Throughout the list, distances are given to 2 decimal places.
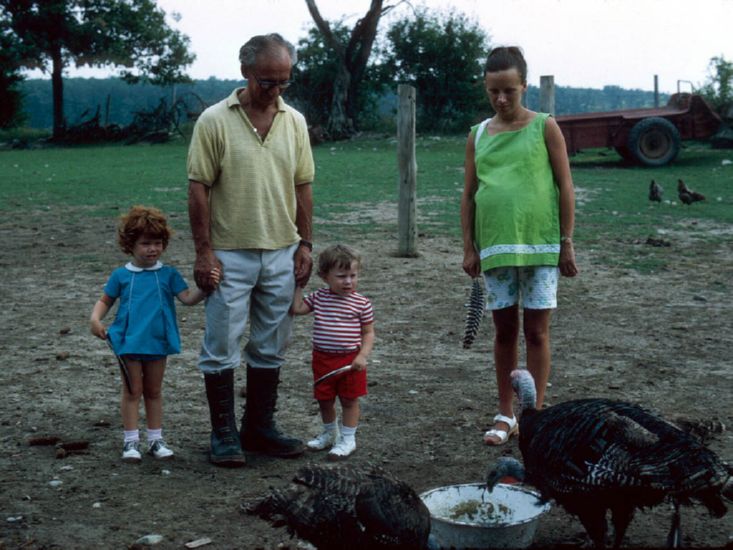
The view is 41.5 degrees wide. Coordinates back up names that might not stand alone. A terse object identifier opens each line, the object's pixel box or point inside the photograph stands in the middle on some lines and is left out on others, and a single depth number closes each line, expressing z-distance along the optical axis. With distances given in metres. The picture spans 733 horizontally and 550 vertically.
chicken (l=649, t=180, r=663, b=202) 15.40
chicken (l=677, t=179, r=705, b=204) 15.08
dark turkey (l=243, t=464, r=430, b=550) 3.42
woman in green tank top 4.73
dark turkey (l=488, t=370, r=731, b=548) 3.41
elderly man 4.54
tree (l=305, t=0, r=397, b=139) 34.94
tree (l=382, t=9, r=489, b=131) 35.72
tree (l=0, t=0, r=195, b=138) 38.66
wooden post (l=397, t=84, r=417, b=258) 10.81
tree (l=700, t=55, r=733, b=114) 27.48
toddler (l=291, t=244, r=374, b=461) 4.81
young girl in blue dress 4.68
